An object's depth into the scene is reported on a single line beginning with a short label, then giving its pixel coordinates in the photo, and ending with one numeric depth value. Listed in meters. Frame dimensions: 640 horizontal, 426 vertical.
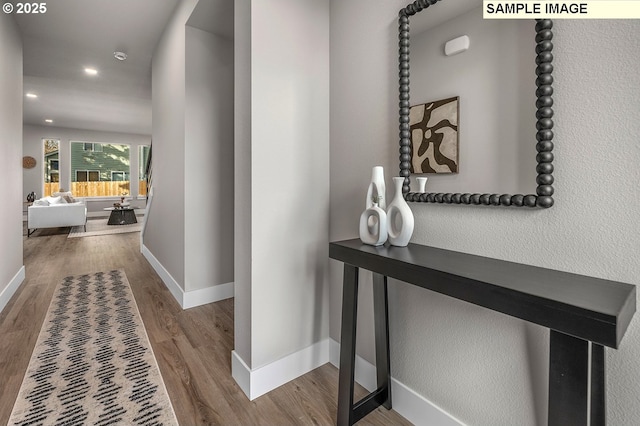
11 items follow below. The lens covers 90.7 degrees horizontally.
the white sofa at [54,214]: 5.96
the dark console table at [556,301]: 0.68
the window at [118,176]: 9.84
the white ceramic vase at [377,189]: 1.33
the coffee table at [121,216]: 7.51
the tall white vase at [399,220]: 1.24
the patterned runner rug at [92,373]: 1.43
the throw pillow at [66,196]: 7.27
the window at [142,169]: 10.01
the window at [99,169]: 9.19
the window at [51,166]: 8.70
